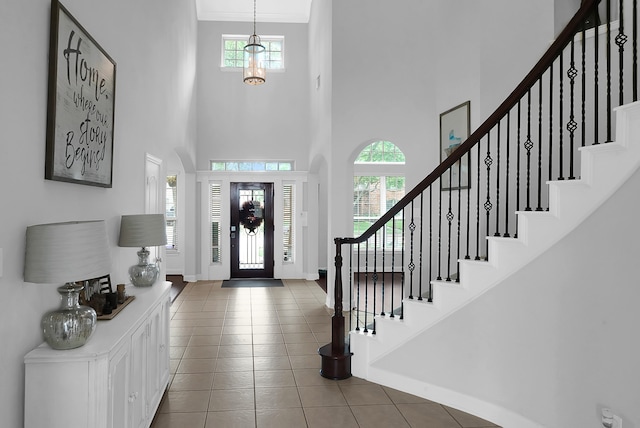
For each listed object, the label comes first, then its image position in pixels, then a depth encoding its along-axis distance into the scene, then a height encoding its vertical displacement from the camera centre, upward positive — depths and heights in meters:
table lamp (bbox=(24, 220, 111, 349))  1.97 -0.22
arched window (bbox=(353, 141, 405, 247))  10.02 +0.83
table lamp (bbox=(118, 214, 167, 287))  3.61 -0.16
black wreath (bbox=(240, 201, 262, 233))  9.29 +0.07
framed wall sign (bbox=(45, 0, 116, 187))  2.34 +0.68
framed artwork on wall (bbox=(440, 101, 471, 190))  4.73 +0.96
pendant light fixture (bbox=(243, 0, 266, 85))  7.67 +2.64
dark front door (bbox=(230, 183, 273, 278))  9.28 -0.24
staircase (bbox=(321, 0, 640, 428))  2.54 +0.00
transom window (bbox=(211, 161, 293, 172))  9.30 +1.11
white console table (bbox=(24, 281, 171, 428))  2.00 -0.77
